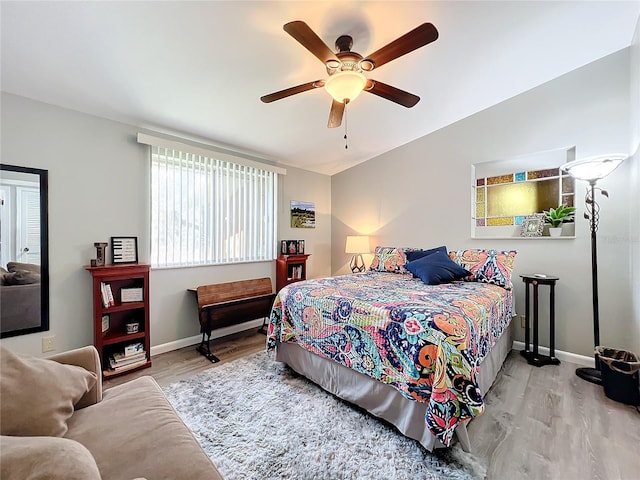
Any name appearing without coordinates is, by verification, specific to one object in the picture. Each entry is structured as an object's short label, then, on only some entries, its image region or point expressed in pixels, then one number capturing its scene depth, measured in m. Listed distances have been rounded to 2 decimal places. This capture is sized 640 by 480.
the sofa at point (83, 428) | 0.66
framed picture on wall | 4.34
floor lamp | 2.23
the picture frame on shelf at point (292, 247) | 4.12
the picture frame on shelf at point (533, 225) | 3.02
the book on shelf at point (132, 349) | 2.54
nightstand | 2.65
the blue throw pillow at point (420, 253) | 3.27
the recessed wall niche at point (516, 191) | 2.92
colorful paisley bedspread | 1.44
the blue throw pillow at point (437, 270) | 2.72
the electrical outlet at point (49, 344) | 2.33
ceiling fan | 1.51
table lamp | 4.14
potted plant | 2.82
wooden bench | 2.90
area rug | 1.44
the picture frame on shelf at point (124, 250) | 2.64
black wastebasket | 2.01
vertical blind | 2.98
